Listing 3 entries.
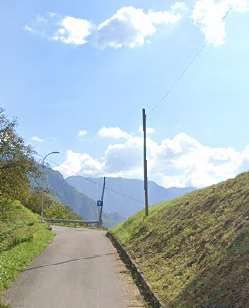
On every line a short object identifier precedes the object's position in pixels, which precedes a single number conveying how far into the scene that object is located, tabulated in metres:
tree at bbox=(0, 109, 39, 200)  21.59
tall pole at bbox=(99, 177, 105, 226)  41.72
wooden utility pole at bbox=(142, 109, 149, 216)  22.25
